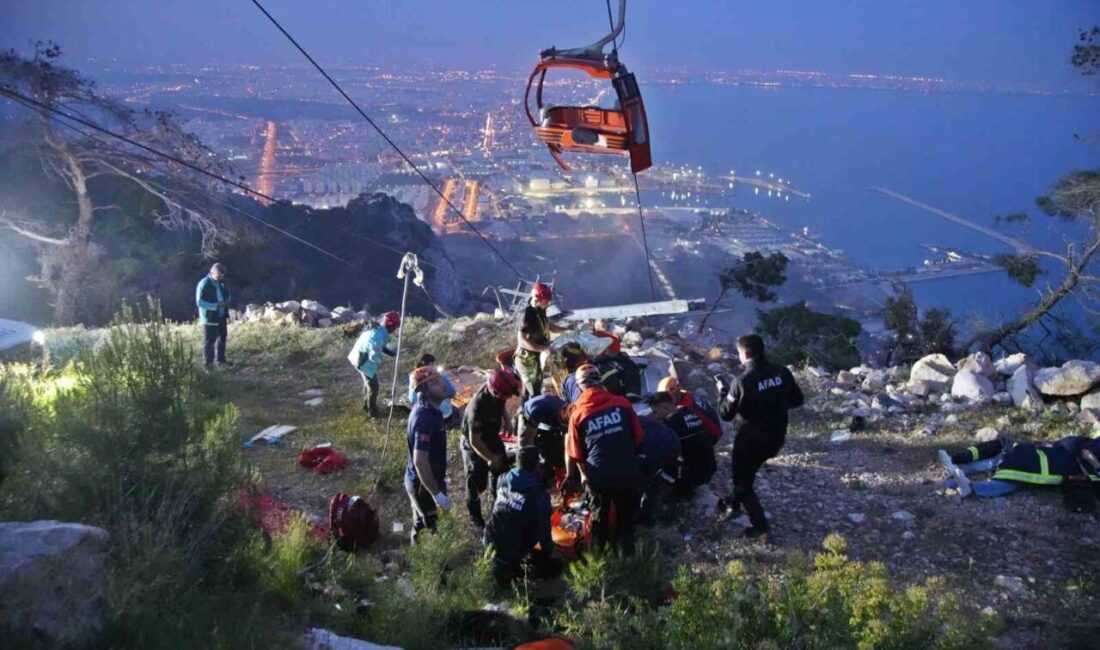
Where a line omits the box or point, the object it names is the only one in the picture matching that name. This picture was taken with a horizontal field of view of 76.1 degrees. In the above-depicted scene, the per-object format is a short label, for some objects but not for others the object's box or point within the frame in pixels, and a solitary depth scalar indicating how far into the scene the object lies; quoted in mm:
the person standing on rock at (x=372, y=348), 8578
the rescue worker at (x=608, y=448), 4961
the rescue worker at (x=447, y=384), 6662
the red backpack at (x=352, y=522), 5934
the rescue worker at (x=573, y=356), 7414
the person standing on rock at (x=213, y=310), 10227
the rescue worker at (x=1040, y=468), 6184
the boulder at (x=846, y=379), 10344
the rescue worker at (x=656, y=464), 5754
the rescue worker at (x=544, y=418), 5691
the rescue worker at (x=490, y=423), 5625
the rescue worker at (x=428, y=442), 5352
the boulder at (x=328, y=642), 3654
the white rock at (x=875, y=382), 10018
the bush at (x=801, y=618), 3396
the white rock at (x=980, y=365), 9367
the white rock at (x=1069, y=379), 8398
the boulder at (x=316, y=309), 15318
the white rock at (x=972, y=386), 8969
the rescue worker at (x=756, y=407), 5496
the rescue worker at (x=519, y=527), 4918
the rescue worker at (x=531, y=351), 7422
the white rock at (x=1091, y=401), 8289
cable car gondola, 6785
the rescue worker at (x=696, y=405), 6348
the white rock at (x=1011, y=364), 9406
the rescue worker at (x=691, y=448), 6262
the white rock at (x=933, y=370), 9529
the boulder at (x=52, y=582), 3109
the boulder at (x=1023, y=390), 8680
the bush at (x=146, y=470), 3877
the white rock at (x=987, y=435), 7453
